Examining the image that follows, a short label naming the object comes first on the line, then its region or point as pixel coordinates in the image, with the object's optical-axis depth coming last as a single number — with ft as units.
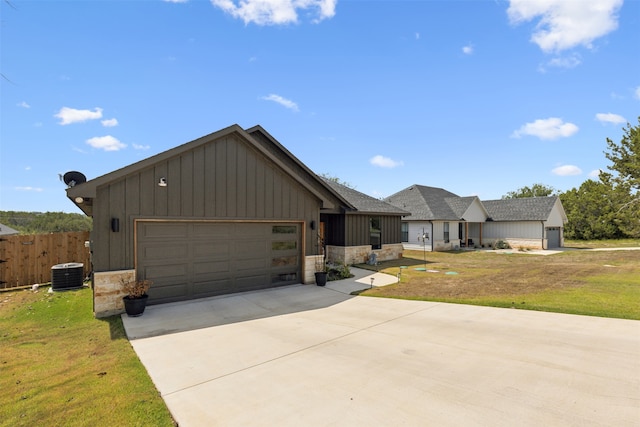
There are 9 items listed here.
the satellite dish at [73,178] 27.37
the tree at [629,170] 80.07
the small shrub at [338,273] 43.04
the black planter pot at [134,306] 24.07
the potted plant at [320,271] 37.17
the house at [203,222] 24.93
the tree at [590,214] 110.52
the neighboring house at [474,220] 83.97
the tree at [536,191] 197.06
